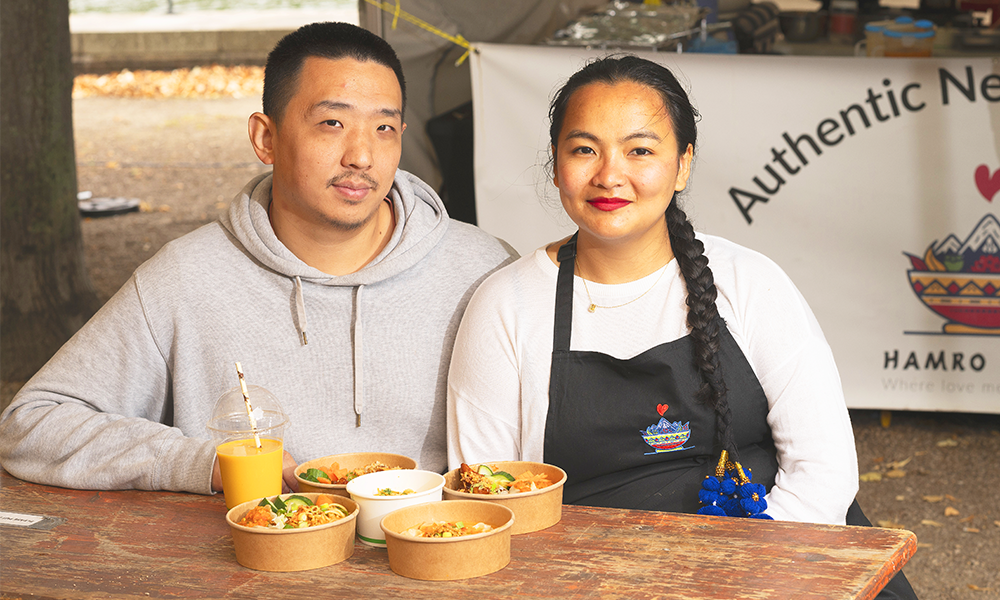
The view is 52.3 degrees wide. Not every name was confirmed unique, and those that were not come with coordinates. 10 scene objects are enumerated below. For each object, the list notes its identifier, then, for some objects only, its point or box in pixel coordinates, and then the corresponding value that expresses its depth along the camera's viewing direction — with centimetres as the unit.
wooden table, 160
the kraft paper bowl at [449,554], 162
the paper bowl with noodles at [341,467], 192
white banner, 438
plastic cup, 194
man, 241
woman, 221
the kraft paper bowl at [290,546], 167
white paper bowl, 178
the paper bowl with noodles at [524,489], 181
